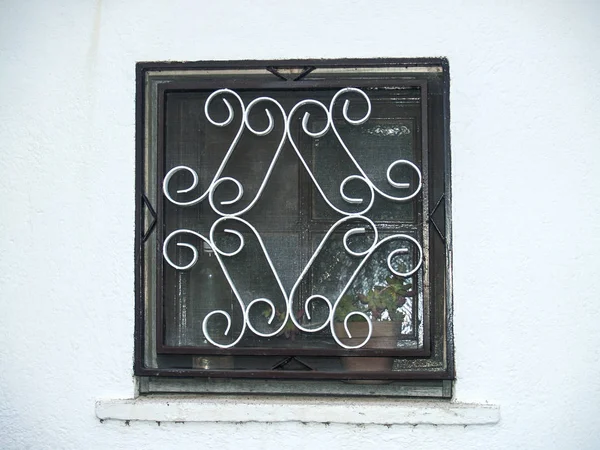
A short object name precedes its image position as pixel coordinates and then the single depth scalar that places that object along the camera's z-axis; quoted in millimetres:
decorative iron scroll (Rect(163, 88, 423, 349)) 2445
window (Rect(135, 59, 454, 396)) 2457
